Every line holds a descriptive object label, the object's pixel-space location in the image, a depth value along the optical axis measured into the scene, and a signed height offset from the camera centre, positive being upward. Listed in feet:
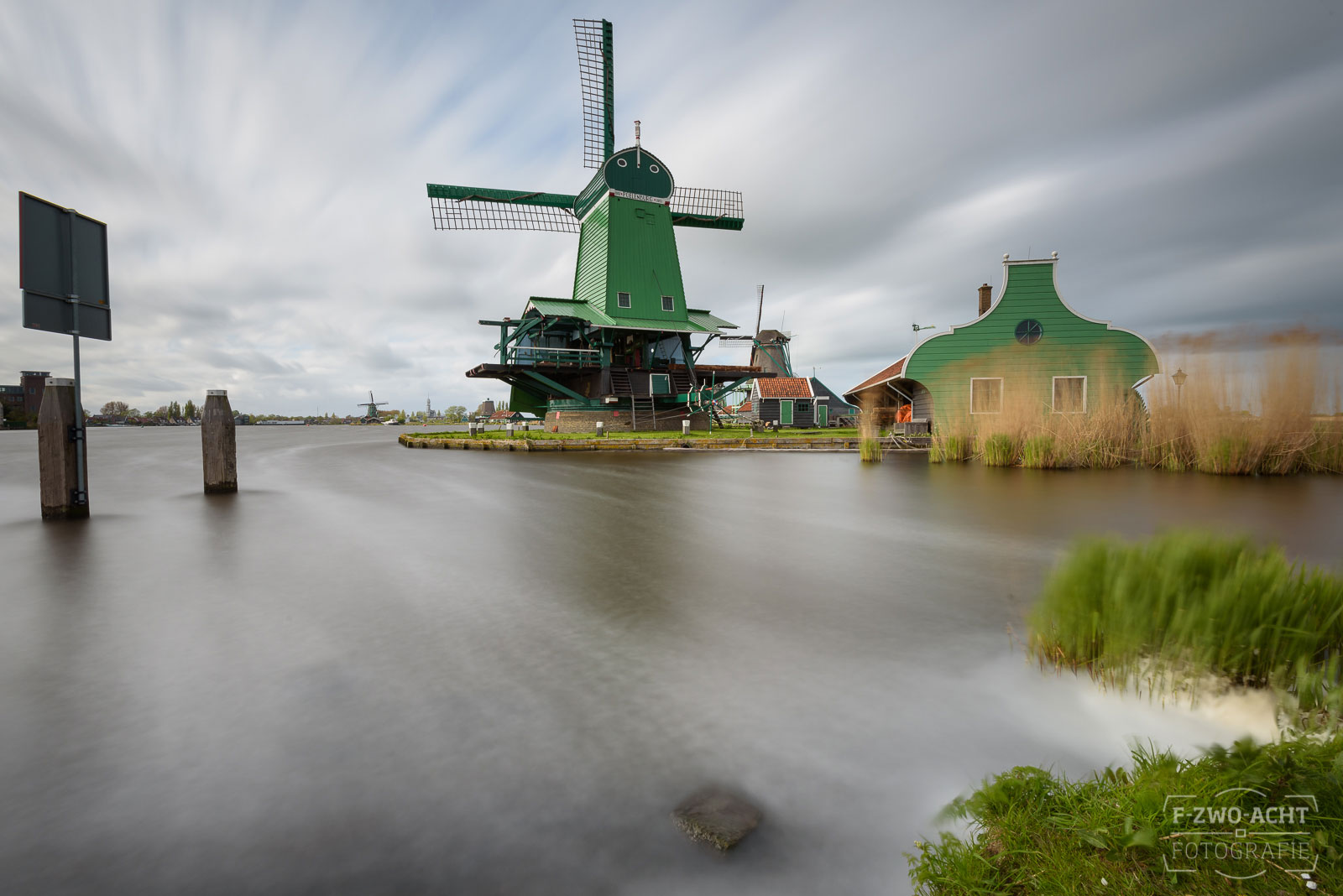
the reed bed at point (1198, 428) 33.14 -0.26
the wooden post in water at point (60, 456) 20.07 -0.94
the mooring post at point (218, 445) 27.02 -0.70
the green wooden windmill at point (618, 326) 86.17 +15.08
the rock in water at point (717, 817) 5.87 -4.05
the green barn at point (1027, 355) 61.46 +7.43
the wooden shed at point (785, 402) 123.24 +5.23
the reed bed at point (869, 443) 51.90 -1.48
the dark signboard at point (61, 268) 19.06 +5.59
